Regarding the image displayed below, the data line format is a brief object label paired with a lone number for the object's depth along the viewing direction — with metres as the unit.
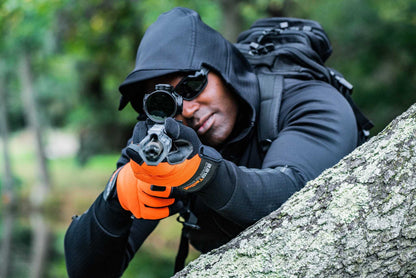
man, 1.63
